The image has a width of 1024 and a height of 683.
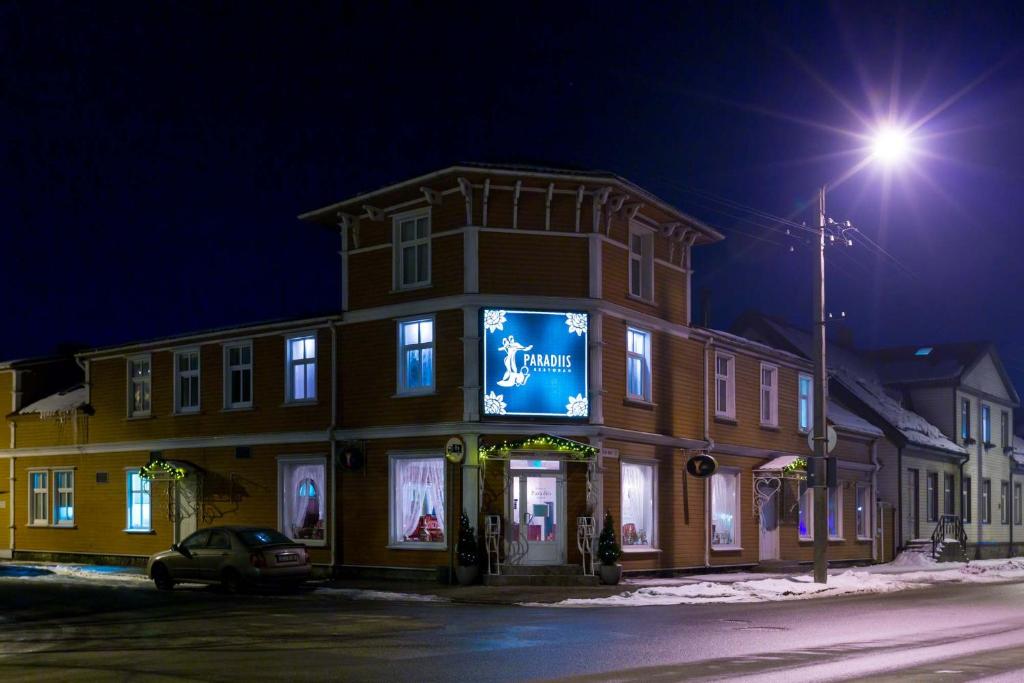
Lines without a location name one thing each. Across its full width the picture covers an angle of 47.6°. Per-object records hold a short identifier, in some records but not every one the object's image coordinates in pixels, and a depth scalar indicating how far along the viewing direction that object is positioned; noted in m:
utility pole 24.98
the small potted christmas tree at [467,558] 24.27
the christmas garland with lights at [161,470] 30.78
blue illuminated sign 25.14
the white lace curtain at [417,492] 25.73
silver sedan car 22.92
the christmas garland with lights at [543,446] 24.84
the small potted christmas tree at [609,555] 24.81
